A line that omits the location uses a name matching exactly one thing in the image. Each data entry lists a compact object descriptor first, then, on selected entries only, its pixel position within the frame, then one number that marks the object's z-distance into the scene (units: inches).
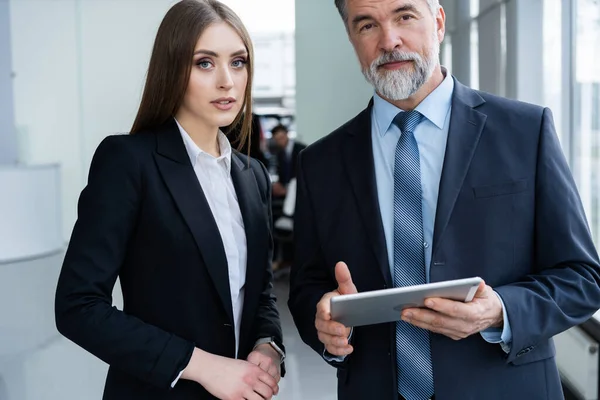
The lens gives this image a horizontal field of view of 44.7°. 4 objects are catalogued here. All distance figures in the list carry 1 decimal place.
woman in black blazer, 68.9
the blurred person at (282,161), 370.9
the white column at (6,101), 331.0
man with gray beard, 68.0
